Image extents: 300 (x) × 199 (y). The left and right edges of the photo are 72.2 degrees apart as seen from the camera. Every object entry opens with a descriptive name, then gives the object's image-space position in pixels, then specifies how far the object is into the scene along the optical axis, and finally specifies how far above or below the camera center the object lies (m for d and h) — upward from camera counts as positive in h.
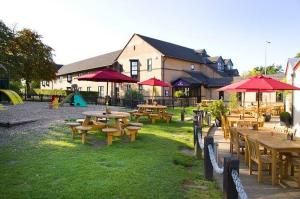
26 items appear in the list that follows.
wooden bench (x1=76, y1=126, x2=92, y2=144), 7.34 -1.22
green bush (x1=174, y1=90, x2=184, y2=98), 25.74 +0.72
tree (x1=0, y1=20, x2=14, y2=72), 21.86 +6.47
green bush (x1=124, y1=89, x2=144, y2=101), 22.06 +0.43
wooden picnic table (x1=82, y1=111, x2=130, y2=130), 8.12 -0.65
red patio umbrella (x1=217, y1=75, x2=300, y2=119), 6.81 +0.49
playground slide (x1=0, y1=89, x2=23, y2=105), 12.55 +0.17
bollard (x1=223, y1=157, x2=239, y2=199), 3.28 -1.28
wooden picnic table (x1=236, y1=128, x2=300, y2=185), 4.52 -1.05
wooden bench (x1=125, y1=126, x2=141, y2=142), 7.84 -1.24
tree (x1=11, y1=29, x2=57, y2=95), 27.24 +5.82
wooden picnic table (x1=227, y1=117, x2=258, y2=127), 8.07 -0.90
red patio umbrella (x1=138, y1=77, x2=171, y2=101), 14.01 +1.16
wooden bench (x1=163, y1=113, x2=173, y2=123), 12.72 -1.13
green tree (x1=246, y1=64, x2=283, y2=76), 58.22 +8.45
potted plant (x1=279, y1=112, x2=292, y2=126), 11.27 -1.09
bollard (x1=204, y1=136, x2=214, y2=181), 4.84 -1.57
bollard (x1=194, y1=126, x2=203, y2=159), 6.30 -1.49
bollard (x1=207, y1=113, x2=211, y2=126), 11.95 -1.22
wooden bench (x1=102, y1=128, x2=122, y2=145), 7.35 -1.22
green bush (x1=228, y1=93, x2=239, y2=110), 14.96 -0.29
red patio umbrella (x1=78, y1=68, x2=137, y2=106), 8.64 +0.96
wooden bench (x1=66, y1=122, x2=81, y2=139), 7.89 -1.07
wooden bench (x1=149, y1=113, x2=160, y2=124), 12.33 -1.04
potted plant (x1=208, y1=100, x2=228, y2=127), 11.45 -0.64
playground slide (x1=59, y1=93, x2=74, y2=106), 20.66 +0.04
